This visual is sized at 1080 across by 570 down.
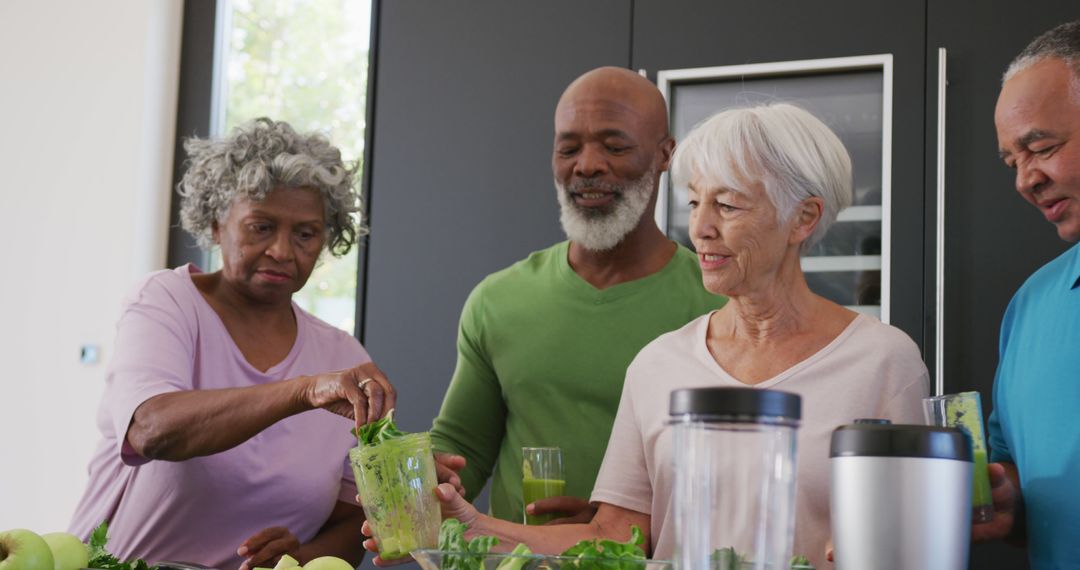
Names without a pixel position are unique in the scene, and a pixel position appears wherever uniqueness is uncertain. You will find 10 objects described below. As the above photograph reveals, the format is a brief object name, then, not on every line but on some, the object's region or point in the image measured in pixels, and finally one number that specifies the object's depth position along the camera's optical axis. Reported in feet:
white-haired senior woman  5.18
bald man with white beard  6.84
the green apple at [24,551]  4.08
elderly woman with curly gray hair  5.89
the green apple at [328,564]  4.02
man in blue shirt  4.73
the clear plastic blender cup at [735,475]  2.61
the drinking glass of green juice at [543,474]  5.79
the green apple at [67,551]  4.30
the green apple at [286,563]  4.14
